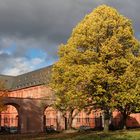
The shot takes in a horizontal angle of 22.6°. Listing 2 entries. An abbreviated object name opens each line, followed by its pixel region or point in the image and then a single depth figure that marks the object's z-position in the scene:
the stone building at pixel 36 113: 60.50
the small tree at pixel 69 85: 38.19
